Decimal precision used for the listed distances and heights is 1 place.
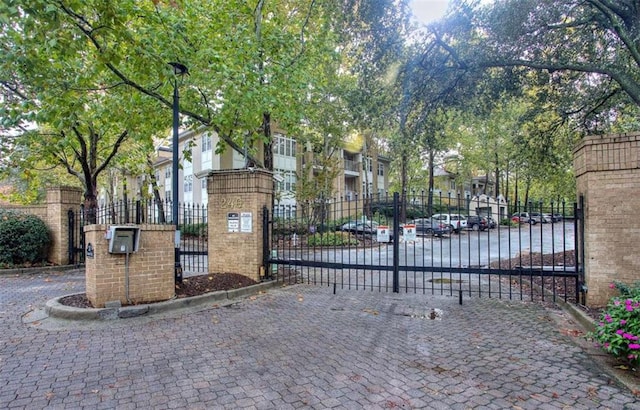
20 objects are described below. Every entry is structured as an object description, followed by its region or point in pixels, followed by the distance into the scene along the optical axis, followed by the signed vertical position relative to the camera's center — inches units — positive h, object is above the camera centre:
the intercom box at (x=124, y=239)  230.1 -18.8
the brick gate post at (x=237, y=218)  328.5 -8.9
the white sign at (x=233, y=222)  333.1 -12.6
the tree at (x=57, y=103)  198.4 +93.1
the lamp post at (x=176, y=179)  278.8 +23.9
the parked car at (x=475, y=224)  1181.7 -66.6
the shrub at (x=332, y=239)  681.3 -63.5
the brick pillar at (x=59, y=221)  442.6 -12.6
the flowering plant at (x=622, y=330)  148.3 -55.1
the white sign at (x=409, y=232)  320.5 -23.5
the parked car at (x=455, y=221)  1129.9 -49.8
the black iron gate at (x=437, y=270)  258.7 -76.2
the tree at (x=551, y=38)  309.9 +164.4
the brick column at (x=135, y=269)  230.7 -40.1
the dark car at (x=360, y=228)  776.7 -47.1
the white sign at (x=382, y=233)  335.3 -25.3
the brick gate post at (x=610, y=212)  222.8 -5.5
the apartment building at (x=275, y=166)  1159.6 +152.5
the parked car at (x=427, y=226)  881.2 -50.8
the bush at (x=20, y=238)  416.8 -31.9
